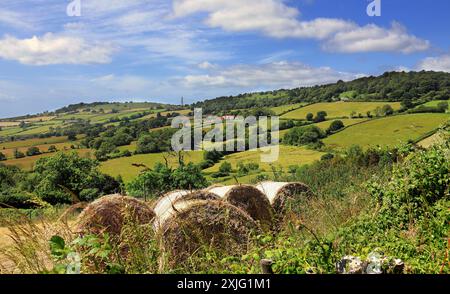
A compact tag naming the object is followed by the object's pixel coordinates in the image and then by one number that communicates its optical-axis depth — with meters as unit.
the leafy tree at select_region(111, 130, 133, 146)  56.12
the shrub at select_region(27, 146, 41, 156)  57.12
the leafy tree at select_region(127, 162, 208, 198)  21.58
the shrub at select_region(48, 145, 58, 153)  57.15
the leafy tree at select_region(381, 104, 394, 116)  49.81
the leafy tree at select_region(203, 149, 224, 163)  46.31
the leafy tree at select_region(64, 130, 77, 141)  66.06
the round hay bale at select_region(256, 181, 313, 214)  12.73
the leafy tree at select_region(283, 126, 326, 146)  46.88
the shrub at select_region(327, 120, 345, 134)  49.25
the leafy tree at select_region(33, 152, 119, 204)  33.03
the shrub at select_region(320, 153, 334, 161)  34.88
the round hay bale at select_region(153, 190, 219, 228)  8.01
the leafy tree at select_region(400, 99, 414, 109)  49.51
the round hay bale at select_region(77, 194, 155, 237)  7.92
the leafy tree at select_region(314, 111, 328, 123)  55.56
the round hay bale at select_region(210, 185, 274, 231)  11.26
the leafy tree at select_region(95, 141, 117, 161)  50.95
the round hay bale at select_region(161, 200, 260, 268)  6.49
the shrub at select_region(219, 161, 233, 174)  40.62
